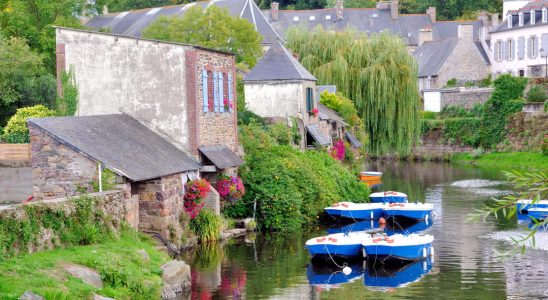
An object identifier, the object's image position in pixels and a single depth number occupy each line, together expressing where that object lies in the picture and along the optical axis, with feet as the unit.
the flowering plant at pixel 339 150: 153.48
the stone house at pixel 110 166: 86.69
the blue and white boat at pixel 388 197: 137.28
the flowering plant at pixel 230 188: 105.60
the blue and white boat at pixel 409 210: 122.72
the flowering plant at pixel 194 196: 97.76
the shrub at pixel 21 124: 116.88
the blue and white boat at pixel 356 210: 120.78
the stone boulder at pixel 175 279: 73.67
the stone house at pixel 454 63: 278.05
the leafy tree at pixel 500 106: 233.14
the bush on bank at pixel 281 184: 110.73
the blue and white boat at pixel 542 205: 125.18
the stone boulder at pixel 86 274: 63.77
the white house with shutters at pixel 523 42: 261.65
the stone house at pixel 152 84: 103.60
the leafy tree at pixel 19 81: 130.41
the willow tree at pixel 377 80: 180.86
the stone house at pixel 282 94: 144.05
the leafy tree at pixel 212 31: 180.14
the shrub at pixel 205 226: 99.50
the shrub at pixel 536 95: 232.12
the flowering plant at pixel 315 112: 148.87
